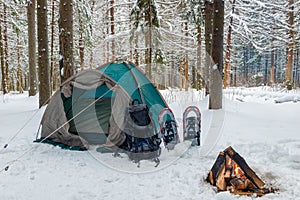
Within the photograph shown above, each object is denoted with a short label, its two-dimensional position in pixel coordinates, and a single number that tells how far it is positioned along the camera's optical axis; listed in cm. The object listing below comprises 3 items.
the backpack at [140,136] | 368
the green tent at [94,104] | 427
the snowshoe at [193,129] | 424
